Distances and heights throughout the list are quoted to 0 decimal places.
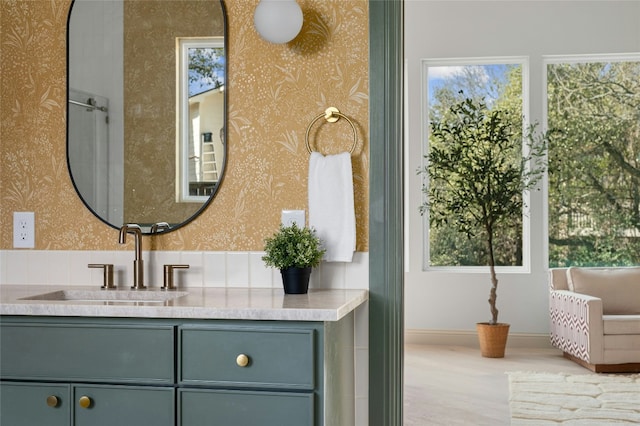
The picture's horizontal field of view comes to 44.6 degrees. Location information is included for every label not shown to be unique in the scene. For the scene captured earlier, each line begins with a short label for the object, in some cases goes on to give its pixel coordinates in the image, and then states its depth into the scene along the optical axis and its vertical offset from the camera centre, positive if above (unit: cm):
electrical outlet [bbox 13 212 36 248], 274 -2
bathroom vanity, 201 -37
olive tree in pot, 620 +39
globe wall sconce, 244 +63
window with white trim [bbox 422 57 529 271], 674 +101
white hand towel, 252 +6
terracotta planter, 609 -92
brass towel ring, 256 +35
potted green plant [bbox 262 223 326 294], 236 -11
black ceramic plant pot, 236 -17
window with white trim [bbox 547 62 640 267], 670 +54
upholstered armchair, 548 -70
